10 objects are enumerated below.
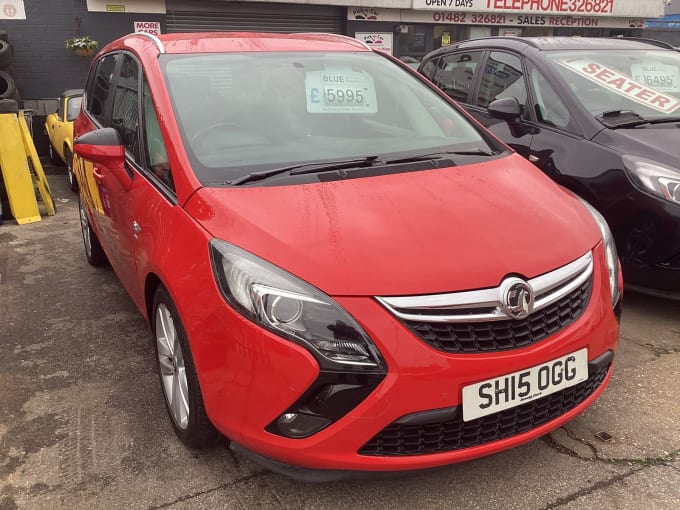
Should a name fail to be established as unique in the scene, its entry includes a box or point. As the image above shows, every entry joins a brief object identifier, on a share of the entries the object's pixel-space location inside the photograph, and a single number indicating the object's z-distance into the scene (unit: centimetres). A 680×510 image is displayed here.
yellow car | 773
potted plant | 1144
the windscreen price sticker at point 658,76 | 436
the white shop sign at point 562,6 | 1505
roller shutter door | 1266
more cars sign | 1229
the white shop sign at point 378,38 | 1470
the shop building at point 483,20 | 1473
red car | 183
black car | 341
